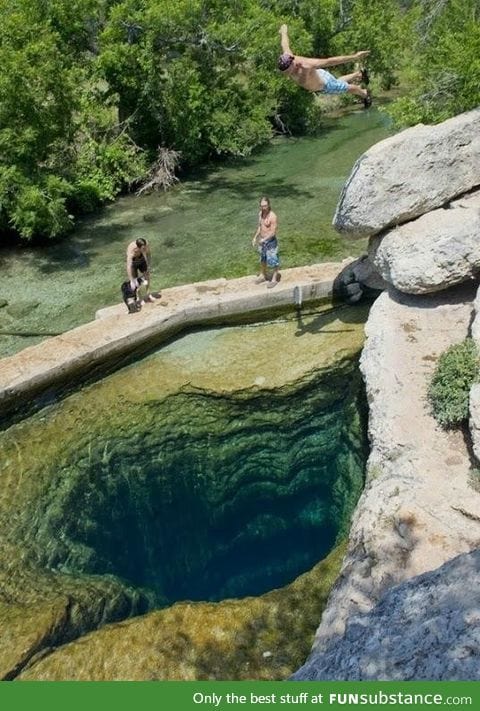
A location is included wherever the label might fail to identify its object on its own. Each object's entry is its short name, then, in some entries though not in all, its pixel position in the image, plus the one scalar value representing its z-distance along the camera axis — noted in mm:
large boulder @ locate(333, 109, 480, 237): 10438
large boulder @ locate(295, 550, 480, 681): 4238
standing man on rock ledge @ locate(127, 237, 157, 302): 11954
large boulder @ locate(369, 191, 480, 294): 9883
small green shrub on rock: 7863
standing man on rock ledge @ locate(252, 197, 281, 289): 12086
